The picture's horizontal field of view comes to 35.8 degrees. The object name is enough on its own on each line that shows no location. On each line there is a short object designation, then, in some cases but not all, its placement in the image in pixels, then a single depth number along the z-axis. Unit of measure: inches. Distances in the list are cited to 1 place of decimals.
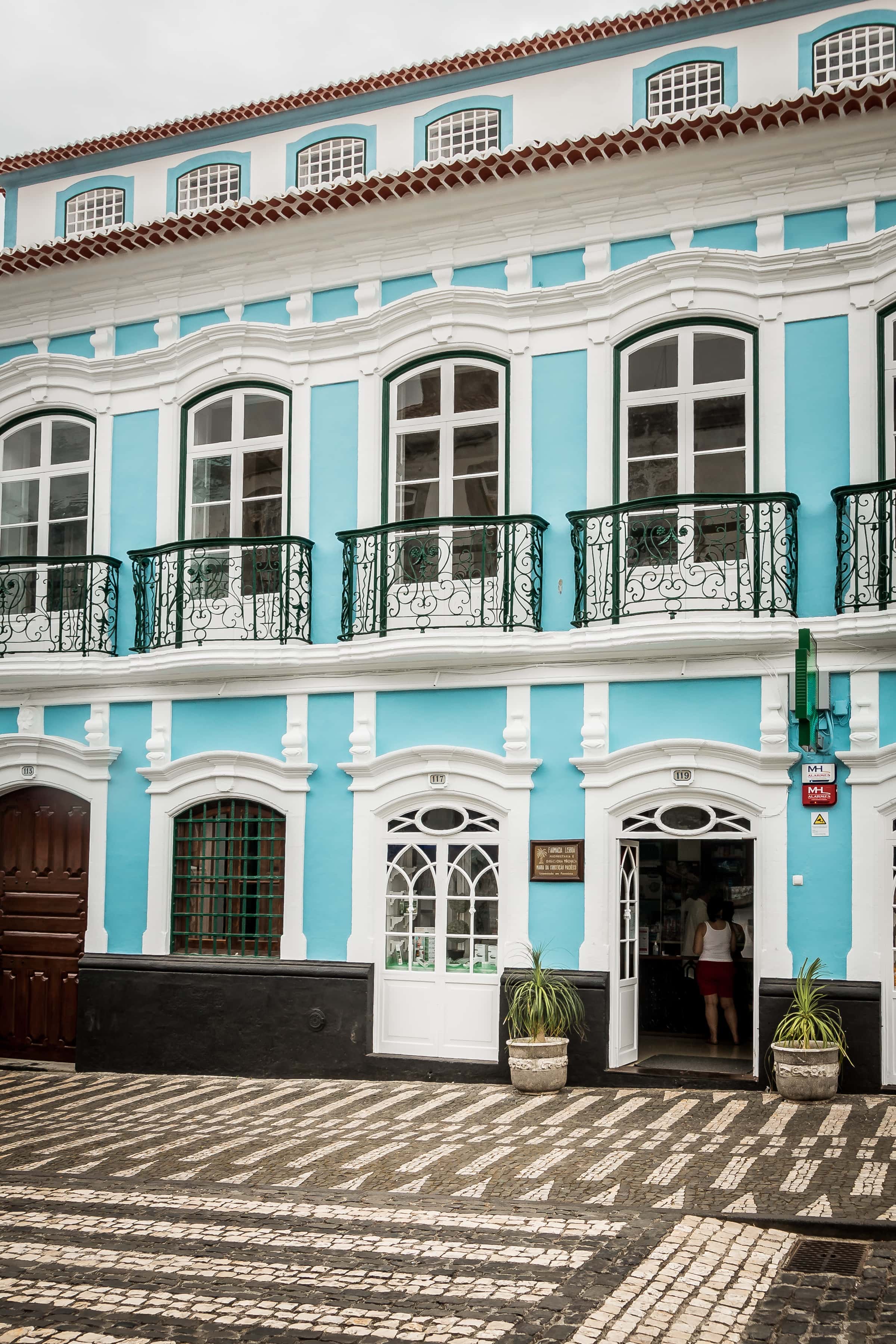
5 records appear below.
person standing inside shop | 465.4
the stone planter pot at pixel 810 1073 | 367.2
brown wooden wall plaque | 415.8
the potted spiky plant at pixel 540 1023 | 397.1
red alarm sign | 387.5
